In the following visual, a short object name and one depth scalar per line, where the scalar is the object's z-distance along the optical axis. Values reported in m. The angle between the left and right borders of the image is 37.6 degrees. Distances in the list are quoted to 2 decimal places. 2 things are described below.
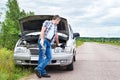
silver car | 5.79
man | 5.29
